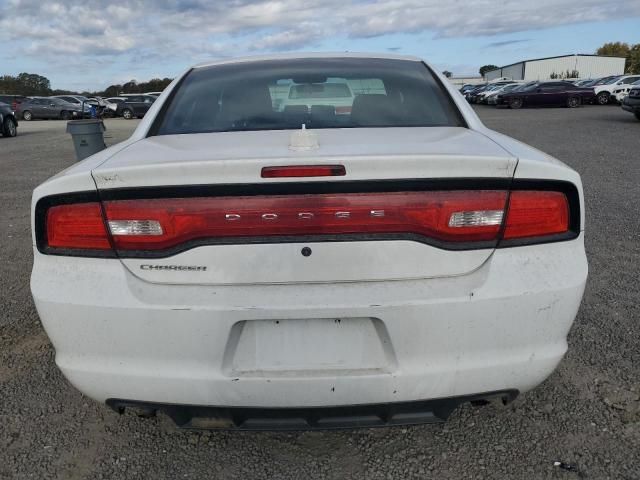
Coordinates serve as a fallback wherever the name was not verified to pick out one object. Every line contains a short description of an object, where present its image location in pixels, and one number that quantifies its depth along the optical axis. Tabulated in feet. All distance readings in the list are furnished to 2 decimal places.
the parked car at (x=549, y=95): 102.32
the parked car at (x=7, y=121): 62.85
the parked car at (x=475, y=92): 146.51
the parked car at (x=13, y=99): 116.88
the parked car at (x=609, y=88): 100.94
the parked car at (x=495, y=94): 114.62
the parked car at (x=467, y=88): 167.49
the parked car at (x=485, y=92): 131.44
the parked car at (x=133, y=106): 120.37
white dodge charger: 5.53
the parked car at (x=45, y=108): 117.35
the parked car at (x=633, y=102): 55.83
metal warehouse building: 236.84
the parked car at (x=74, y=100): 120.10
